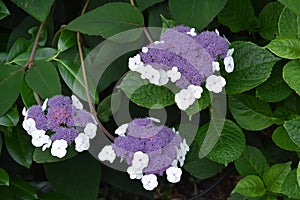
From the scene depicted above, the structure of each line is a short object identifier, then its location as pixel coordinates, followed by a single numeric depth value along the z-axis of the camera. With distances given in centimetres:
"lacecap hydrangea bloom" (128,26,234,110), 108
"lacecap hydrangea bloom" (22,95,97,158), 110
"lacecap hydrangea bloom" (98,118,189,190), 107
